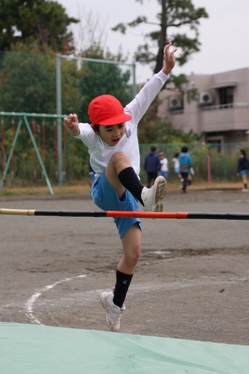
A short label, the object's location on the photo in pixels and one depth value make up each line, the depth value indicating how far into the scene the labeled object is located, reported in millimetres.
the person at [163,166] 32406
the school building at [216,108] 56906
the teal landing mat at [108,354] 4875
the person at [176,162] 34081
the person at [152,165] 28422
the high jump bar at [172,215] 5662
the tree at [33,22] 43781
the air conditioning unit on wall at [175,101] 61469
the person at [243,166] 30620
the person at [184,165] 28812
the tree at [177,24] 41469
